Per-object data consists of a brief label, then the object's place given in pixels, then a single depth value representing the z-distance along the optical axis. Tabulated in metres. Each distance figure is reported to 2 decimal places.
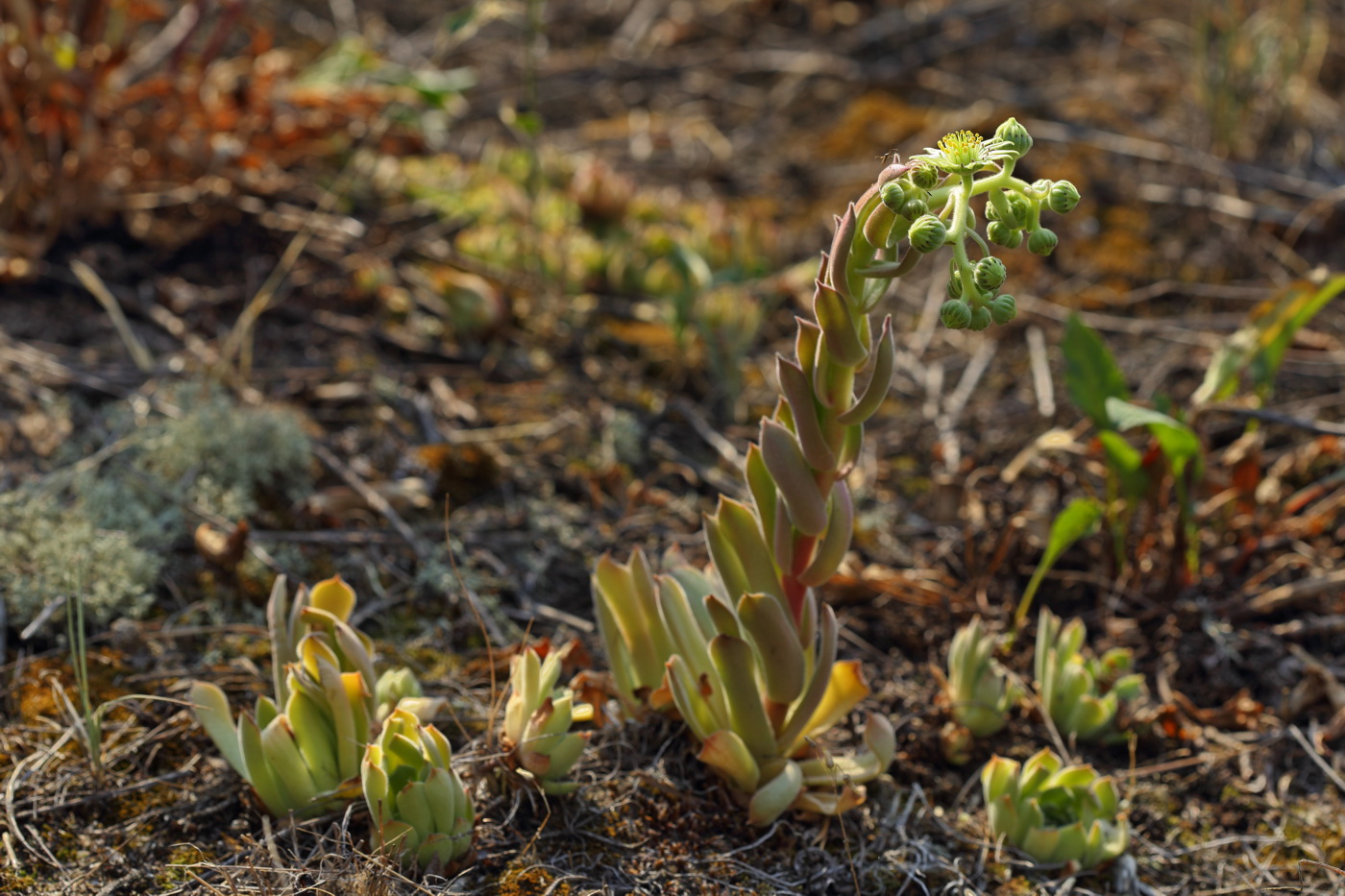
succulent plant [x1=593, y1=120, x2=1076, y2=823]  0.82
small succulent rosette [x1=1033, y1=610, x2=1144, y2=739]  0.94
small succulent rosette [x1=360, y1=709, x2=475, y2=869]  0.86
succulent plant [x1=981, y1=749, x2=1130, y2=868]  0.90
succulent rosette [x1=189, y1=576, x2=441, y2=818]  0.88
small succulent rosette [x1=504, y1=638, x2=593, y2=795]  0.89
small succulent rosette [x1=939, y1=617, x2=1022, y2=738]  0.93
